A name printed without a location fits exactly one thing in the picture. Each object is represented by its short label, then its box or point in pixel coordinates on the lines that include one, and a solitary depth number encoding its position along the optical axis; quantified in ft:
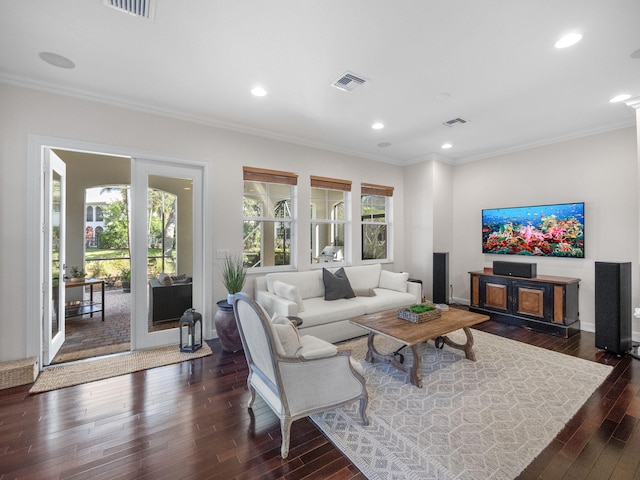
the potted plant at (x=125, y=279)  23.37
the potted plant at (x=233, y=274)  12.40
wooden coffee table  8.88
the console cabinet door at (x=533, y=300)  13.73
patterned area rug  5.93
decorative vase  11.28
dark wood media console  13.35
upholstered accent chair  6.12
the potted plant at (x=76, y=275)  15.23
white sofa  11.73
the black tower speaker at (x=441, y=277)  16.99
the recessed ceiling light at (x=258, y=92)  10.09
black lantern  11.37
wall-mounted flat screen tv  14.24
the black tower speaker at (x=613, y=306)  11.09
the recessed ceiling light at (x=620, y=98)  10.52
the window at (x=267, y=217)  14.21
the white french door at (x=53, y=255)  10.22
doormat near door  9.11
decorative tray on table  10.11
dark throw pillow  13.82
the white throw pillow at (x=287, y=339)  6.44
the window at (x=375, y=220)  18.49
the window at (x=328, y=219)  16.51
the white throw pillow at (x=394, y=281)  15.69
